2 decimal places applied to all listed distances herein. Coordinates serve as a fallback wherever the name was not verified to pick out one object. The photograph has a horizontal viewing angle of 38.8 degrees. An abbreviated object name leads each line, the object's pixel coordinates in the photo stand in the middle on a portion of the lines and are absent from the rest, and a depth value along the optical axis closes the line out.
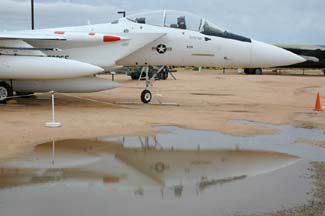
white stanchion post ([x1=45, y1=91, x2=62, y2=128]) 9.88
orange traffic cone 14.81
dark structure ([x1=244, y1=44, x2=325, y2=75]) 45.81
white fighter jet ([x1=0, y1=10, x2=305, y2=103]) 13.42
